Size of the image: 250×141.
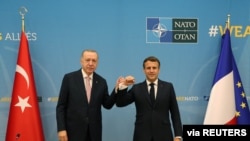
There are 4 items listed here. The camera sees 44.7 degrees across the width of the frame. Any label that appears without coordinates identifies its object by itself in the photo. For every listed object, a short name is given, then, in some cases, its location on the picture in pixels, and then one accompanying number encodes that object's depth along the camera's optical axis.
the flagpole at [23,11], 3.39
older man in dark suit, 2.68
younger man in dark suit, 2.66
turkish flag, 3.17
